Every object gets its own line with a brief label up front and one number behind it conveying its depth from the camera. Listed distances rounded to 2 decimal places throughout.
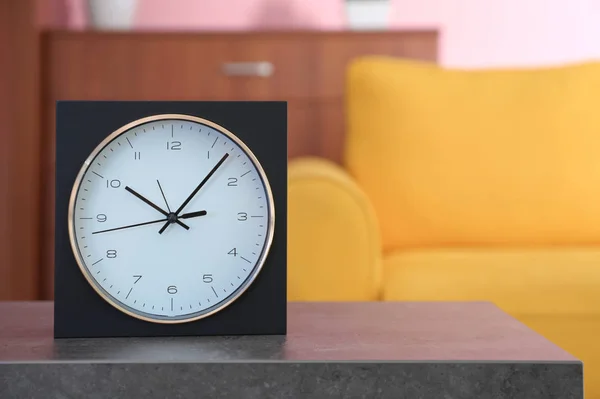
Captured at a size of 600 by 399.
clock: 1.09
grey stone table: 0.99
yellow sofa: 2.14
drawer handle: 3.17
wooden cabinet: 3.18
